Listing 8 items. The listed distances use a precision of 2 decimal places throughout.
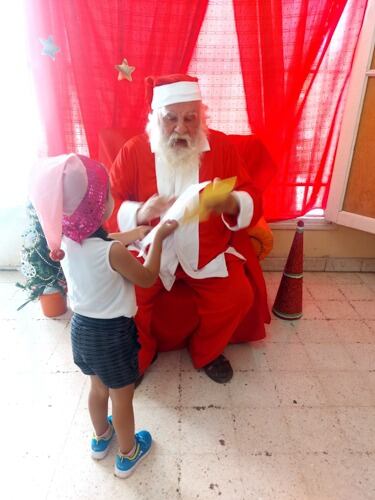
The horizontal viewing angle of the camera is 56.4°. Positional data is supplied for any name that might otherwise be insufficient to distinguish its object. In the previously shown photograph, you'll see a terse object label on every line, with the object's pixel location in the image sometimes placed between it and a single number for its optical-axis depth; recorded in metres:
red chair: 1.77
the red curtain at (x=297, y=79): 2.04
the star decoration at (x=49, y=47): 1.99
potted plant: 2.04
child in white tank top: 0.91
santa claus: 1.63
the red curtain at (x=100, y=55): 1.99
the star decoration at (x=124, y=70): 2.07
